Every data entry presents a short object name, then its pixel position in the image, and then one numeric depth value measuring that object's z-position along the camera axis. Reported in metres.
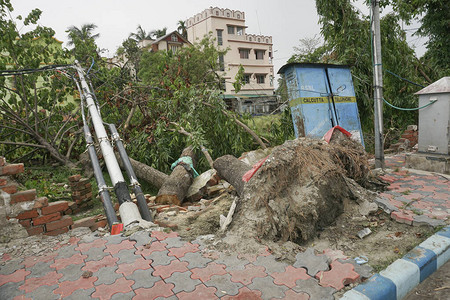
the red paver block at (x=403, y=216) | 3.13
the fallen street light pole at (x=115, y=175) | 3.49
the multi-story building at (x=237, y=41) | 29.38
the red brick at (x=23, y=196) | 3.37
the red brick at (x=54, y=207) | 3.53
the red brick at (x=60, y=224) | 3.53
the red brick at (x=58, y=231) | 3.53
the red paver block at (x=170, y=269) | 2.38
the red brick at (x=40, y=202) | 3.48
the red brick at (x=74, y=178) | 4.83
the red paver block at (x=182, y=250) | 2.72
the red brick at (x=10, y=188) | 3.34
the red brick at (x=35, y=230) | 3.44
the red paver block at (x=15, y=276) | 2.48
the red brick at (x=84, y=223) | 3.68
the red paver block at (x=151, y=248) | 2.77
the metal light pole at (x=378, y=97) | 5.32
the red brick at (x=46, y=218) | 3.47
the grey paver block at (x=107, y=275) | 2.33
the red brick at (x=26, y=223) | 3.40
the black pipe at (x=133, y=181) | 3.74
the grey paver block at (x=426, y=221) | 3.01
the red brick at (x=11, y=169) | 3.38
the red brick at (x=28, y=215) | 3.40
